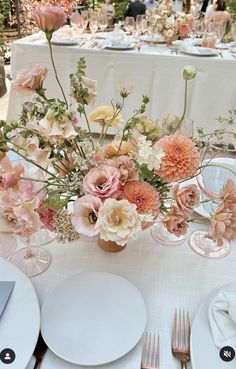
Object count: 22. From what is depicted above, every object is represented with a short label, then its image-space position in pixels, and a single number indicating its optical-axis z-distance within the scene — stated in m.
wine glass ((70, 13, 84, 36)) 2.52
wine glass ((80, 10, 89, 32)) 2.53
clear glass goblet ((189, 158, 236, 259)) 0.75
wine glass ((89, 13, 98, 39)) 2.58
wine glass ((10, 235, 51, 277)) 0.69
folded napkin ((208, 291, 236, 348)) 0.52
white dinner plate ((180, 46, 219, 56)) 2.20
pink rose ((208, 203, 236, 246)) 0.53
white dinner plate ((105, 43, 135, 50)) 2.27
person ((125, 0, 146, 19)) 4.36
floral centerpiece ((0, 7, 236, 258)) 0.51
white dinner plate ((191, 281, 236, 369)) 0.49
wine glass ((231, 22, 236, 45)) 2.56
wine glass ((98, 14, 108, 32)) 2.69
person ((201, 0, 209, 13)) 4.92
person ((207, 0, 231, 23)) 2.61
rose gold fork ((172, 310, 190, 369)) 0.52
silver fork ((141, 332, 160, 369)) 0.50
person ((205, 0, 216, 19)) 2.93
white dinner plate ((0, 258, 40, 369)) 0.50
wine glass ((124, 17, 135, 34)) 2.70
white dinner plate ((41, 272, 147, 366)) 0.51
